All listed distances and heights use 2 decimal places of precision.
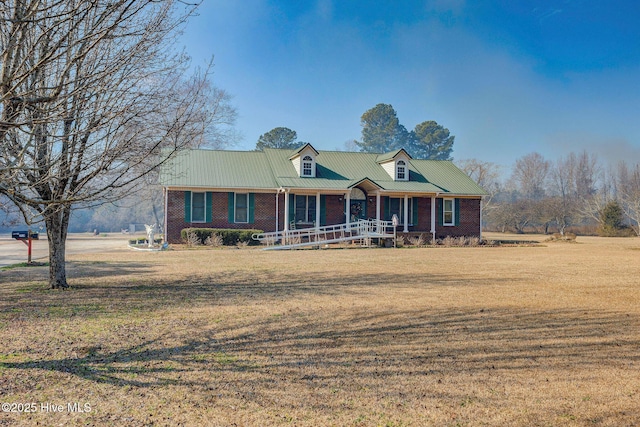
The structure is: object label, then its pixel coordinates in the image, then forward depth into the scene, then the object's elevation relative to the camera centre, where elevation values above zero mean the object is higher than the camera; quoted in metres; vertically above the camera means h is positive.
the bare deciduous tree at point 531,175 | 76.75 +7.63
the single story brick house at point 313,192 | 24.91 +1.64
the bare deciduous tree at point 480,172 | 54.25 +5.78
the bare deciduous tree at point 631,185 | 43.40 +5.14
